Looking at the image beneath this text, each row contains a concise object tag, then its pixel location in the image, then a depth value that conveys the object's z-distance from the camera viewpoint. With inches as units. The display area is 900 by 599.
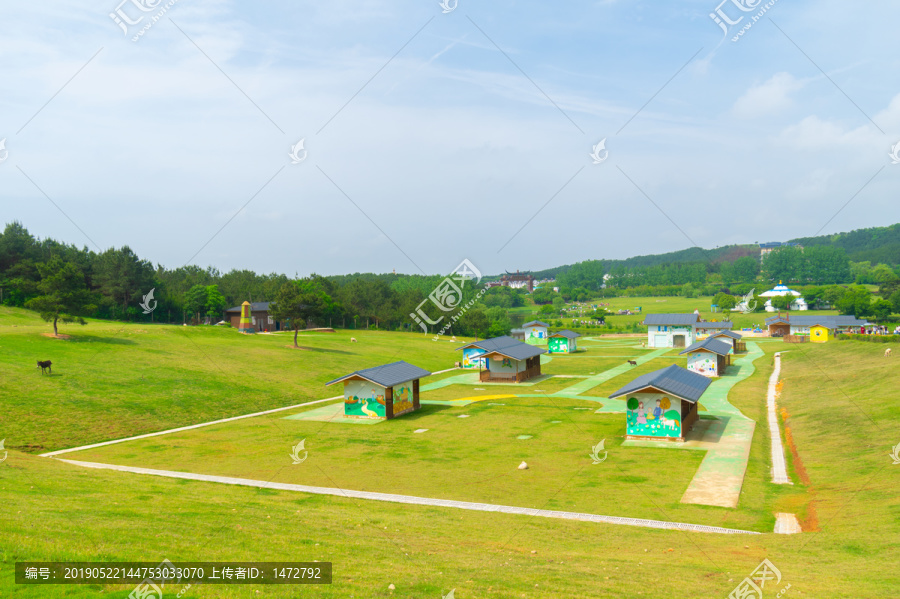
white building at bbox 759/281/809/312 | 5873.5
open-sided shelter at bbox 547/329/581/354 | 3557.3
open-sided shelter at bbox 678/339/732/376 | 2378.2
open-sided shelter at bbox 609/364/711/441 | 1282.0
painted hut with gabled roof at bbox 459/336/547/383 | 2329.0
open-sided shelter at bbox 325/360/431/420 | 1611.7
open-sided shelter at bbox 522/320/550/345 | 4035.4
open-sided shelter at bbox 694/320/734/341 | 3764.8
